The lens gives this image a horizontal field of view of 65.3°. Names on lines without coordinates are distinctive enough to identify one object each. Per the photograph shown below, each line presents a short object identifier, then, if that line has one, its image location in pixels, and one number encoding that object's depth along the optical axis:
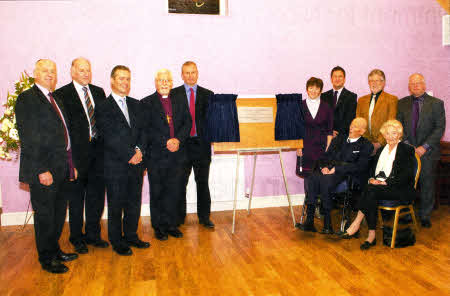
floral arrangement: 3.89
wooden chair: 3.56
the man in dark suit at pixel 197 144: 4.14
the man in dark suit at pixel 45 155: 2.93
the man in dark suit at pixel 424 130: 4.29
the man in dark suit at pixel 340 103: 4.44
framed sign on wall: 4.70
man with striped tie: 3.37
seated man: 3.88
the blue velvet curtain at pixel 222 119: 3.94
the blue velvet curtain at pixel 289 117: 4.06
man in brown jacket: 4.37
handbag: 3.58
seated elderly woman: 3.60
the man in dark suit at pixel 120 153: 3.28
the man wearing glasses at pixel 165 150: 3.75
